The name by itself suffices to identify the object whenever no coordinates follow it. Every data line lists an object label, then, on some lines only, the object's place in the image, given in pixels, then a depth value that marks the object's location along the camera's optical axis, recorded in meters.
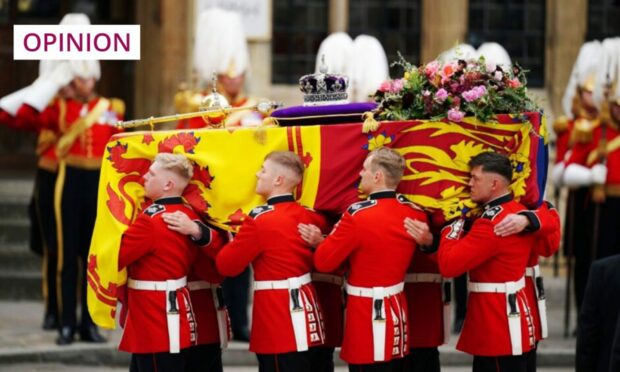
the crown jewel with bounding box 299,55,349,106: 18.31
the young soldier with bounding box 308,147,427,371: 17.52
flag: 17.83
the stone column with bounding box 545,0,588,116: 32.19
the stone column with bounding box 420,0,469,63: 31.81
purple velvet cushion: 18.30
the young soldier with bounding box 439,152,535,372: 17.52
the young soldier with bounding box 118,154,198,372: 17.84
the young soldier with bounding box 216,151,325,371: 17.62
